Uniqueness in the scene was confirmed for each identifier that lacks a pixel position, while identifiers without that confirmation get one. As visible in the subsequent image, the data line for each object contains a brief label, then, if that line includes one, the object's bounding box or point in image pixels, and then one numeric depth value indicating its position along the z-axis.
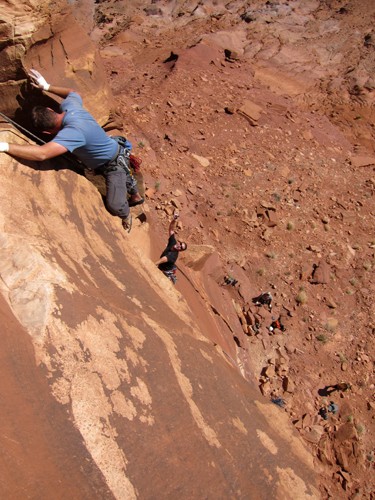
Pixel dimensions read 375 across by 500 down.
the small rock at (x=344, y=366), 7.37
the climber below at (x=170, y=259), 5.68
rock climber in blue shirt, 3.69
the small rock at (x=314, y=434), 6.29
